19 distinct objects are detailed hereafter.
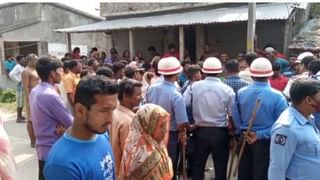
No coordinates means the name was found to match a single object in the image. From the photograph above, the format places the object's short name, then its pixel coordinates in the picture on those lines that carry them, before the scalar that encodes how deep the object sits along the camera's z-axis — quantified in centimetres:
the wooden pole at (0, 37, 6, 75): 1742
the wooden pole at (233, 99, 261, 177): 432
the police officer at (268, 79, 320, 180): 282
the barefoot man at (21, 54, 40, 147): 640
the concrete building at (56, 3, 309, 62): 1063
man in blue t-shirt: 191
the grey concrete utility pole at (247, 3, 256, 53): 734
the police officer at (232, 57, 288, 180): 430
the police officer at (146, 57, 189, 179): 461
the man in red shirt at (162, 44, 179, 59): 1089
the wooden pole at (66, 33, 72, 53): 1516
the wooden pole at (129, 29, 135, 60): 1302
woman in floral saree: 271
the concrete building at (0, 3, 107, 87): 1798
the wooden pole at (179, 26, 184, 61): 1119
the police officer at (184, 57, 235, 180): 473
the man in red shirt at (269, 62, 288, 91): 568
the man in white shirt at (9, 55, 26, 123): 954
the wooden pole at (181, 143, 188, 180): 490
